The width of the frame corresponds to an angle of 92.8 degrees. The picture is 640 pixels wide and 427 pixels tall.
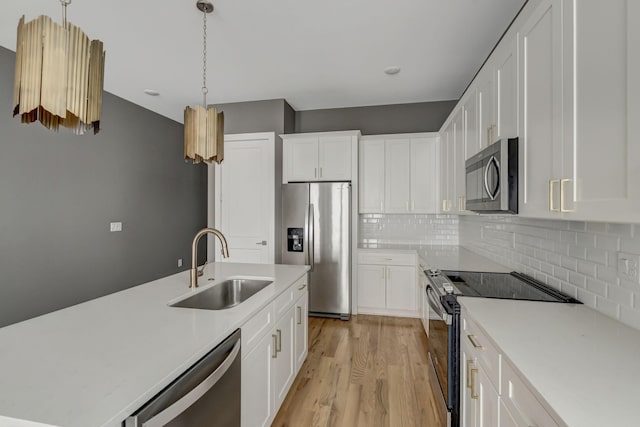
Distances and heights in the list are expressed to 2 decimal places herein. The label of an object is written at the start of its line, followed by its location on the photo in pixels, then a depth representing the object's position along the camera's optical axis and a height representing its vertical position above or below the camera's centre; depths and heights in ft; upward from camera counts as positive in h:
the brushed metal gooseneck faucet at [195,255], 6.01 -0.78
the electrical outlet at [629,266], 4.01 -0.66
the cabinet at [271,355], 4.82 -2.67
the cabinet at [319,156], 12.95 +2.60
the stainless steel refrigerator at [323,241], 12.53 -1.04
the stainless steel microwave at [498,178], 5.24 +0.72
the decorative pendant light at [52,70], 3.33 +1.64
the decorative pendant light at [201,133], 6.40 +1.75
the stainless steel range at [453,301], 5.49 -1.63
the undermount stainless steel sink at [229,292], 6.29 -1.68
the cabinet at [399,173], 12.88 +1.86
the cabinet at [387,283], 12.26 -2.73
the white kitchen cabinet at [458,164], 8.86 +1.63
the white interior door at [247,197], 13.21 +0.83
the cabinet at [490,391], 2.99 -2.11
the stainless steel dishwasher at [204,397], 2.81 -1.94
